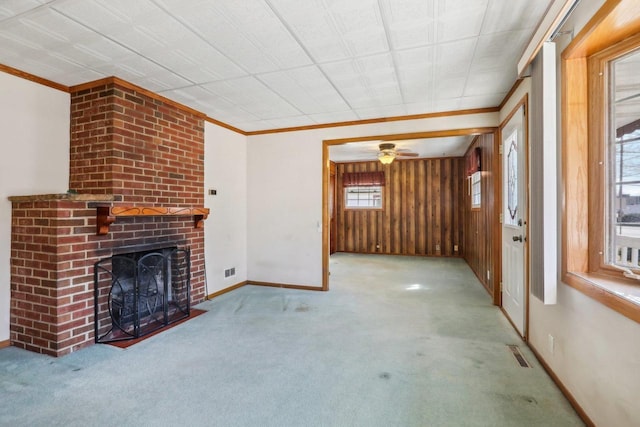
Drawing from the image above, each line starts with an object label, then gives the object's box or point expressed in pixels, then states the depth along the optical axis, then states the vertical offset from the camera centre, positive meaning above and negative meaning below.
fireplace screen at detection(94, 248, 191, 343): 2.86 -0.80
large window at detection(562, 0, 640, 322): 1.59 +0.31
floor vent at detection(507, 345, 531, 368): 2.37 -1.13
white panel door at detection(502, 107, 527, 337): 2.86 -0.08
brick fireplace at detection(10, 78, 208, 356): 2.56 +0.03
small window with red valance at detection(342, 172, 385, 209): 8.12 +0.64
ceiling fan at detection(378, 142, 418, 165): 5.45 +1.08
